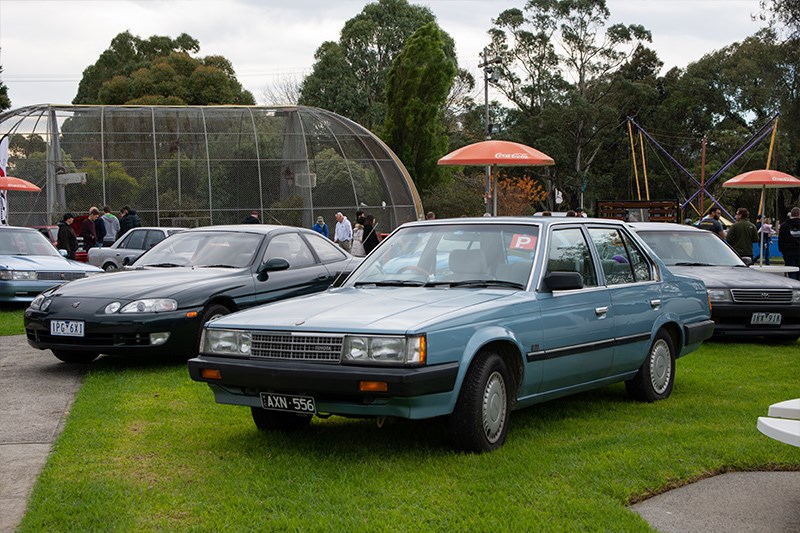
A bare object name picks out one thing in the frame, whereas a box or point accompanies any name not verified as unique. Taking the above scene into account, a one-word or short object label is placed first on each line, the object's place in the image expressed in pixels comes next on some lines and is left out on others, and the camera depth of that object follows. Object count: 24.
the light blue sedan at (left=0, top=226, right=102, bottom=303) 14.22
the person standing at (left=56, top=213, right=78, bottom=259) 19.73
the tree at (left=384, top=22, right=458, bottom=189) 44.97
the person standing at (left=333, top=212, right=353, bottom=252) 25.03
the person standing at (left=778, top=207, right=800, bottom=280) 18.08
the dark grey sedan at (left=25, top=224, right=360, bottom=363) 9.03
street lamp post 37.44
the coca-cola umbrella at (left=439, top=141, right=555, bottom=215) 17.05
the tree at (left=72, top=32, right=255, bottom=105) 54.75
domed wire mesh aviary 29.66
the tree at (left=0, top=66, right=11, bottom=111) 42.78
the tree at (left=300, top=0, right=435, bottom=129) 56.59
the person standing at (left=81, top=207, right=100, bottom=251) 21.72
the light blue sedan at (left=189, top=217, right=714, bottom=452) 5.45
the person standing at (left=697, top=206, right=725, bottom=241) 18.77
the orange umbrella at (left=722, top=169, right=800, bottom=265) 20.97
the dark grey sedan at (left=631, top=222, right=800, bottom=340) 11.44
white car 18.94
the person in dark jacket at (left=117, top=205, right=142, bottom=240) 24.56
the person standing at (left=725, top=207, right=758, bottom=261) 16.86
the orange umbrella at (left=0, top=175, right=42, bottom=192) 21.99
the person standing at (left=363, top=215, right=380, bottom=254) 22.38
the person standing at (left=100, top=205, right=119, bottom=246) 23.31
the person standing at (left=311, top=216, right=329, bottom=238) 25.81
